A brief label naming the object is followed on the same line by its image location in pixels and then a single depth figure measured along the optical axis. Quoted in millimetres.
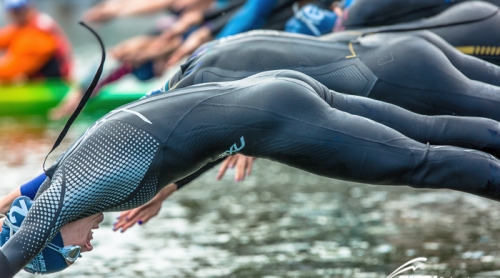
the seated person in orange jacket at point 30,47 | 20891
